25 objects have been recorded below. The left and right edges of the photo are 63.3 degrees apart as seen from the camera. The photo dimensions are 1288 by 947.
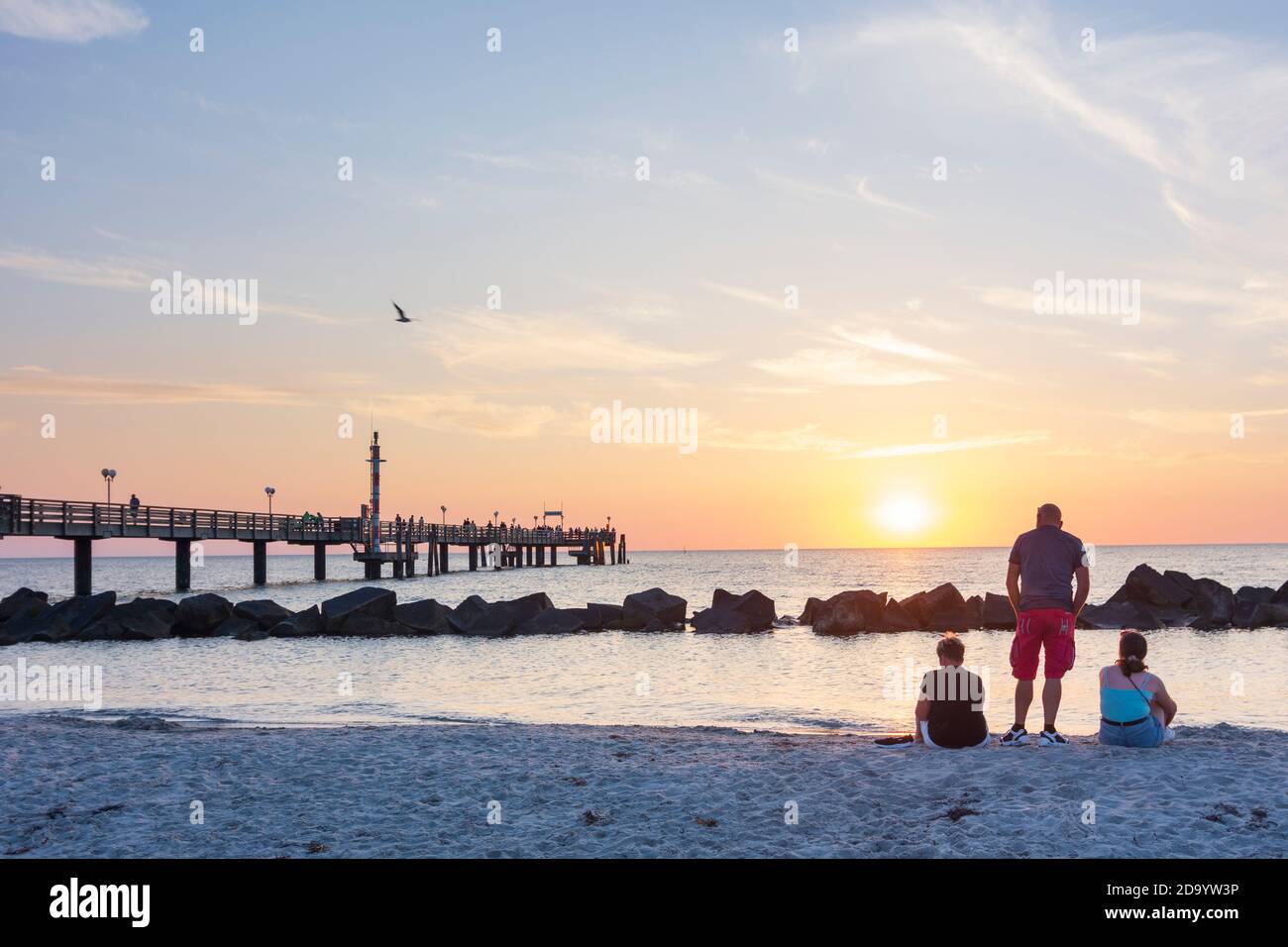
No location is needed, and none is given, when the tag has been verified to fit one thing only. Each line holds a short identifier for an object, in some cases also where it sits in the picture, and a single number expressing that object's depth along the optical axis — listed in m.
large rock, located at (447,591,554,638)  33.47
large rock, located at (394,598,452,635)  33.91
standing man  9.65
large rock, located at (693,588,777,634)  35.12
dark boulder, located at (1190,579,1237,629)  34.97
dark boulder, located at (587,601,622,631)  35.78
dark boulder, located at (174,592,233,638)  33.53
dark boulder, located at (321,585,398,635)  33.69
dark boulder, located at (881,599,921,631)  35.31
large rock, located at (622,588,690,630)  36.03
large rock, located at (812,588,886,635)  34.16
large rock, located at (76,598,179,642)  32.59
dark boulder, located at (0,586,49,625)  34.34
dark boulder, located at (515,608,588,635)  34.12
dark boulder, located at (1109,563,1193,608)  37.66
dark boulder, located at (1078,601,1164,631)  35.03
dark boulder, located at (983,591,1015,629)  35.81
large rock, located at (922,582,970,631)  36.56
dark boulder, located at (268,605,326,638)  33.41
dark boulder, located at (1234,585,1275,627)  35.24
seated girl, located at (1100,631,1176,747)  9.72
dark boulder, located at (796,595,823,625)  37.99
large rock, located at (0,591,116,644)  32.12
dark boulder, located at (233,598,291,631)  34.34
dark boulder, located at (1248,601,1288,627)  34.84
